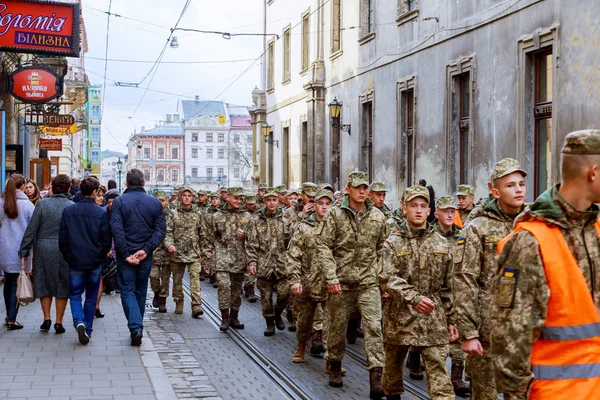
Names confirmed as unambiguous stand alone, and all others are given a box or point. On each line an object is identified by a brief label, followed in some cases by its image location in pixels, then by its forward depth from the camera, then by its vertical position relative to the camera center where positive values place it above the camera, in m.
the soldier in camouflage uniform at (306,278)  9.53 -0.95
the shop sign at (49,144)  28.48 +1.60
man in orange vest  3.54 -0.42
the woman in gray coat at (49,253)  10.40 -0.71
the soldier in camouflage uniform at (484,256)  5.80 -0.43
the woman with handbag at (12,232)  10.74 -0.48
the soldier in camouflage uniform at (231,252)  11.88 -0.83
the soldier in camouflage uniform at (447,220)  8.94 -0.28
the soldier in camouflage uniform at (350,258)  8.23 -0.62
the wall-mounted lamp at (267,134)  34.09 +2.31
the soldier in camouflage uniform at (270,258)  11.69 -0.90
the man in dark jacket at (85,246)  10.07 -0.61
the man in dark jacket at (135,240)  10.09 -0.55
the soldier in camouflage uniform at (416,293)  6.71 -0.79
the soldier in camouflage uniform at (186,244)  13.16 -0.79
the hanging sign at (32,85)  17.59 +2.18
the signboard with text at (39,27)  15.48 +3.00
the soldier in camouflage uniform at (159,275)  13.64 -1.31
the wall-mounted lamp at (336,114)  23.61 +2.13
